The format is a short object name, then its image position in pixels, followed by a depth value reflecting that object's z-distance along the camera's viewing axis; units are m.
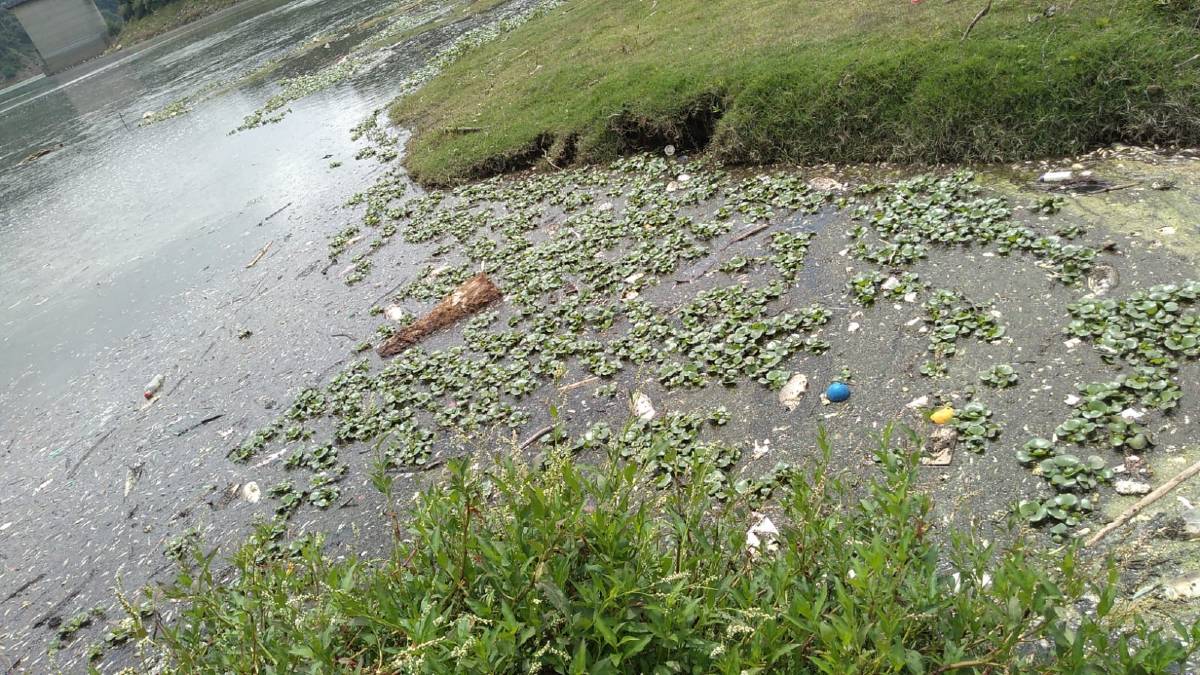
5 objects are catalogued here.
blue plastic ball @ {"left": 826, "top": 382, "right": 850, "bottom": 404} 3.91
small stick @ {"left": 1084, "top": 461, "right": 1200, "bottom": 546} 2.70
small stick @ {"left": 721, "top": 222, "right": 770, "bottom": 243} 5.70
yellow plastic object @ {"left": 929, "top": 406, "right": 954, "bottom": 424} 3.51
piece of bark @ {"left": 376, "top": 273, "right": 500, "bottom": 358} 5.75
